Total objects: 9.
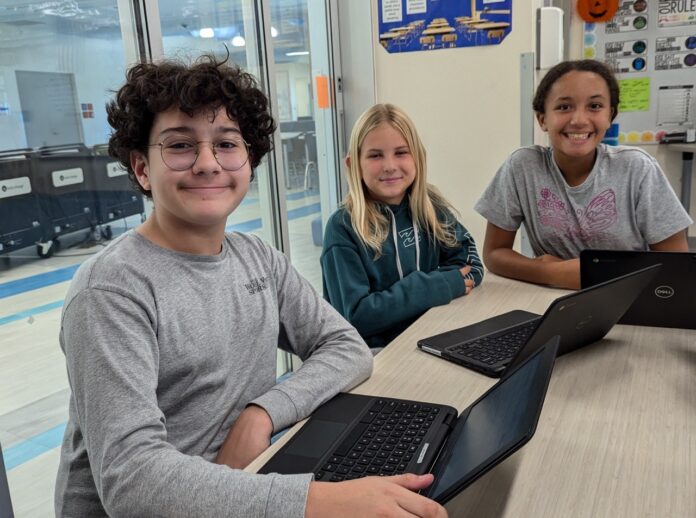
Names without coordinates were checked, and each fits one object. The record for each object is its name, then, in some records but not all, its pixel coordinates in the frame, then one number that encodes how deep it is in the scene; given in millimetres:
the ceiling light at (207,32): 2373
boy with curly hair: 743
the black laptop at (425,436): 706
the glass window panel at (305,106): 2893
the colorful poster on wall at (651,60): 3980
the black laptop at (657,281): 1217
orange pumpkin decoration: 4086
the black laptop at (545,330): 1018
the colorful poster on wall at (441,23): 2660
